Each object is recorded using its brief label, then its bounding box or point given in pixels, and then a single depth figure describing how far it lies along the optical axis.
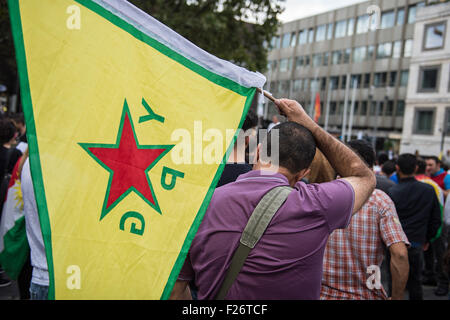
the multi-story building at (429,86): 35.16
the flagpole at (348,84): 45.59
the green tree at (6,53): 13.07
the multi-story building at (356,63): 42.62
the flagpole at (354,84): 44.09
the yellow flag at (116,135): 1.54
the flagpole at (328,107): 47.71
